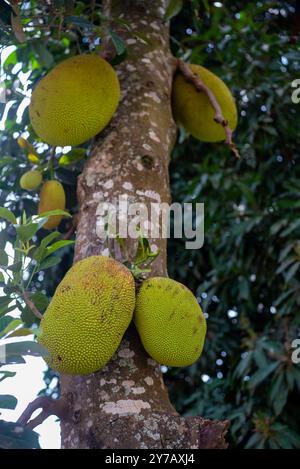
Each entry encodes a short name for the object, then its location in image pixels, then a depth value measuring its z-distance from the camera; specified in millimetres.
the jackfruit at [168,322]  998
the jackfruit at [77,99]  1315
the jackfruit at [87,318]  935
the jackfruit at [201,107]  1622
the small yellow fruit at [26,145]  1600
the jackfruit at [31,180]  1557
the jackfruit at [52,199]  1489
